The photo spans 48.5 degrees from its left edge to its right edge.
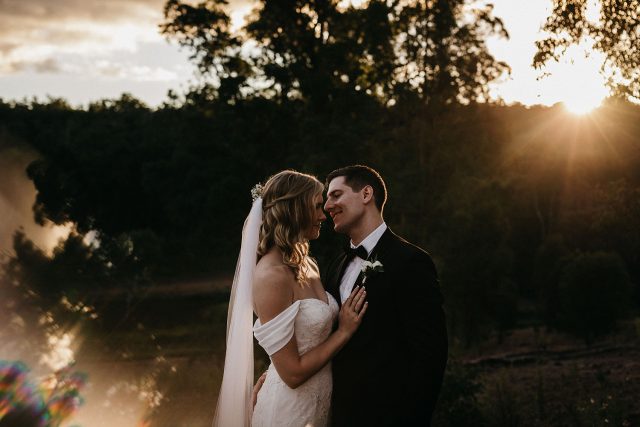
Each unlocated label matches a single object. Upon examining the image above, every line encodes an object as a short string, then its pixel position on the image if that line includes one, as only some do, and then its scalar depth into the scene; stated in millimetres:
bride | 4453
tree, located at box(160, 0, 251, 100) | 20375
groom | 4395
